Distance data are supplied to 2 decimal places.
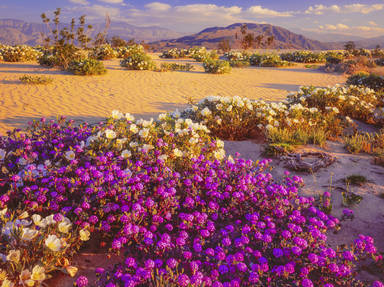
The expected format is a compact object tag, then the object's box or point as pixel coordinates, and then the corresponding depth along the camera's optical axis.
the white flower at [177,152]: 3.29
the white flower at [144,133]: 3.44
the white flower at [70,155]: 2.98
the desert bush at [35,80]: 9.31
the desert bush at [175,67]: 14.88
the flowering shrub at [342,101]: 6.61
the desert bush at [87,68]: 11.38
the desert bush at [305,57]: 23.67
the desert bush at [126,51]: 19.21
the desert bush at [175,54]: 23.34
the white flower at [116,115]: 3.61
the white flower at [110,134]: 3.27
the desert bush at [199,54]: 20.91
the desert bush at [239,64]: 18.22
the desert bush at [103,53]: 17.73
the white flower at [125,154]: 3.09
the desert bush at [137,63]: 14.12
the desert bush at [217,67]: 14.55
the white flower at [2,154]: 3.02
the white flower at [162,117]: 4.15
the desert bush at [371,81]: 10.29
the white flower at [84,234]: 2.12
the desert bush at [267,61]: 19.80
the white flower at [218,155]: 3.63
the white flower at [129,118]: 3.74
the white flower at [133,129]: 3.49
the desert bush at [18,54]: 14.90
